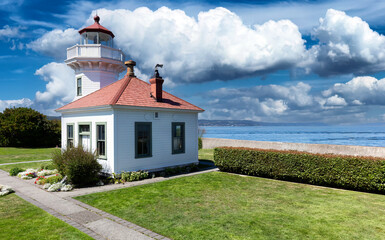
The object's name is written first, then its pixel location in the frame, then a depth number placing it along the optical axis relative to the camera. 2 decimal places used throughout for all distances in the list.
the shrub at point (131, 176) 11.87
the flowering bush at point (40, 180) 11.38
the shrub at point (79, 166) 10.78
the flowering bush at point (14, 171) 13.70
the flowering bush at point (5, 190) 9.69
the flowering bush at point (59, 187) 10.21
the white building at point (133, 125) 12.09
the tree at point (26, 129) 30.75
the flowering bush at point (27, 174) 12.94
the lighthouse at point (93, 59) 19.28
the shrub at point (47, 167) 14.79
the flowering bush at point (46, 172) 13.39
